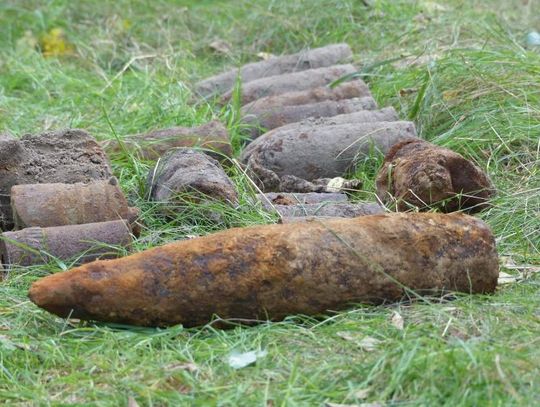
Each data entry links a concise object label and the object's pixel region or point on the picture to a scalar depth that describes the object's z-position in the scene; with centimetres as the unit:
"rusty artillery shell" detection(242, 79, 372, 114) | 665
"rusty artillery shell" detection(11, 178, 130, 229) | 445
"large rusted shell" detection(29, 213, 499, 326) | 352
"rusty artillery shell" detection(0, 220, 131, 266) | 424
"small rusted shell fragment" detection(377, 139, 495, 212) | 476
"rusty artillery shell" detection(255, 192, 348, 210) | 497
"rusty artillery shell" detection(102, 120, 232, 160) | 561
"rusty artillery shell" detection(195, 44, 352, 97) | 762
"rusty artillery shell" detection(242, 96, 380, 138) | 638
